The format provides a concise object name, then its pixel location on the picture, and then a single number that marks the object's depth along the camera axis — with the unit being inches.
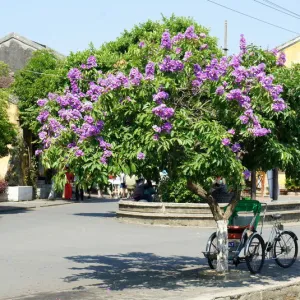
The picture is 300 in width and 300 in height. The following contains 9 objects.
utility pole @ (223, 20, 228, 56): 1563.7
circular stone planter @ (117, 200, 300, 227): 820.0
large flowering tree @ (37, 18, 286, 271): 383.6
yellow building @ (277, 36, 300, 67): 2015.3
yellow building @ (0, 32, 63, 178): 1638.8
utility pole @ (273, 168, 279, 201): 990.4
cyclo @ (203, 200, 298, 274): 462.3
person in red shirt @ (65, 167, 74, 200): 1456.7
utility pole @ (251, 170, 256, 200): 873.6
